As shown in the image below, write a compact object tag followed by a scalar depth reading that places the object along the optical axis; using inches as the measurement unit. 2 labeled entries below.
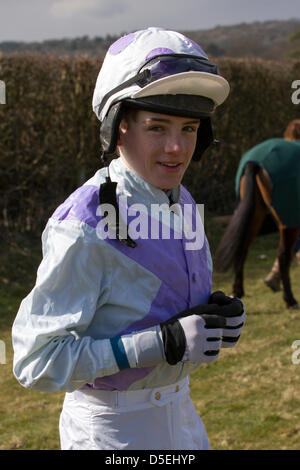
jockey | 146.5
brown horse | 332.8
